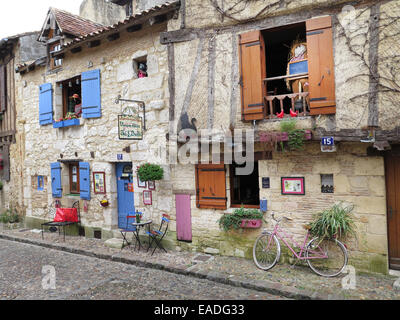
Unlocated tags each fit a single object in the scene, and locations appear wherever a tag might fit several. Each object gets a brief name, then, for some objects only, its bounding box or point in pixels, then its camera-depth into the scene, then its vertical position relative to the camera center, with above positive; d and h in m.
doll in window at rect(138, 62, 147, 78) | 7.61 +2.39
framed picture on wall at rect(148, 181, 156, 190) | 7.23 -0.32
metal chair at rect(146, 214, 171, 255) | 6.91 -1.33
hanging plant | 6.73 -0.03
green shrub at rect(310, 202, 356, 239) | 5.07 -0.92
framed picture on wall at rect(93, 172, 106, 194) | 8.23 -0.25
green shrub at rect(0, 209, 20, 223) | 10.65 -1.38
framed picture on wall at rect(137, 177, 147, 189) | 7.37 -0.30
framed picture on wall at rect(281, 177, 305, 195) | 5.61 -0.34
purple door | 6.77 -1.00
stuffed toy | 5.67 +1.91
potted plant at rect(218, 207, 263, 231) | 5.93 -0.94
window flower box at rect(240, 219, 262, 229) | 5.91 -1.01
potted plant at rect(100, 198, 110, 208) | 8.09 -0.76
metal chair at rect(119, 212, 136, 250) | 7.49 -1.40
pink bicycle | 5.26 -1.44
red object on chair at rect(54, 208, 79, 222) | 8.57 -1.10
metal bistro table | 6.87 -1.17
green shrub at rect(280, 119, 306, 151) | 5.23 +0.51
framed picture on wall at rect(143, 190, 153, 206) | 7.32 -0.61
